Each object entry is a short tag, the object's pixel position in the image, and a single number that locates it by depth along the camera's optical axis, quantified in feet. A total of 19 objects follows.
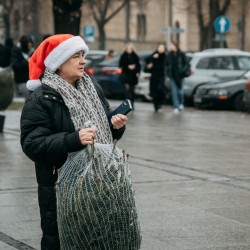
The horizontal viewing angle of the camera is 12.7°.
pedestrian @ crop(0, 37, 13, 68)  86.56
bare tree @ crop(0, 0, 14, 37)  218.26
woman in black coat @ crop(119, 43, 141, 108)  88.69
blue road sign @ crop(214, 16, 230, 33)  132.00
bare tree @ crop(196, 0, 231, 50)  168.96
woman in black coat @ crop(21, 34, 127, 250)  20.11
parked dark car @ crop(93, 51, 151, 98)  109.81
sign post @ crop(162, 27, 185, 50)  152.58
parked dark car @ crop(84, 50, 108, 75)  117.93
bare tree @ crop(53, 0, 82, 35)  88.02
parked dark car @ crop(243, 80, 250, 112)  82.53
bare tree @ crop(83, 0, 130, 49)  210.38
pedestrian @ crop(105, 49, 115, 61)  119.10
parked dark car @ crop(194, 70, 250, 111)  89.76
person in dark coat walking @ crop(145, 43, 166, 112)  87.30
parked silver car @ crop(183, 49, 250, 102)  96.73
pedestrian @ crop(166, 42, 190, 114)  86.58
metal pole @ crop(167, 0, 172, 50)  162.94
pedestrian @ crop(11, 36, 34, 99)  70.03
